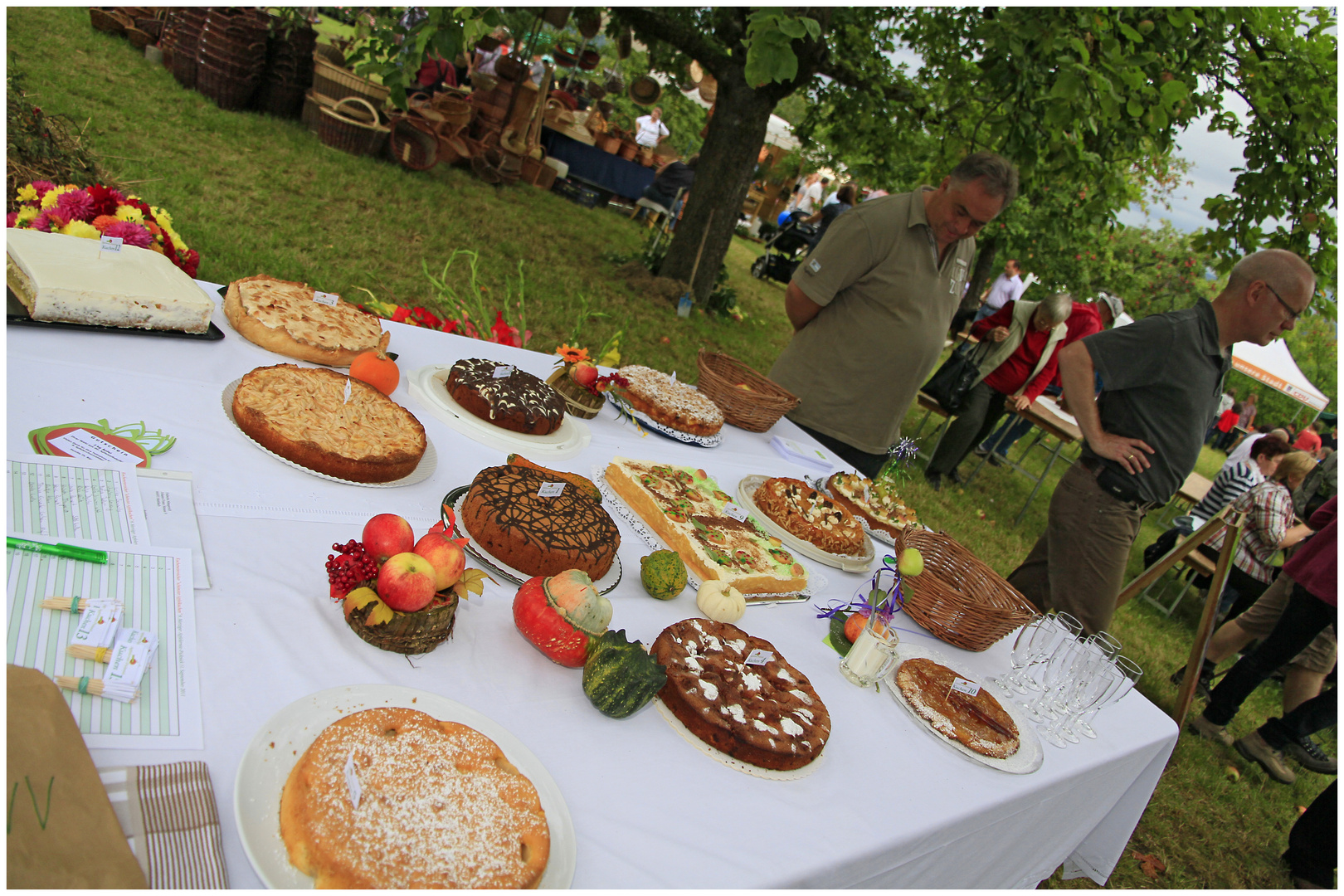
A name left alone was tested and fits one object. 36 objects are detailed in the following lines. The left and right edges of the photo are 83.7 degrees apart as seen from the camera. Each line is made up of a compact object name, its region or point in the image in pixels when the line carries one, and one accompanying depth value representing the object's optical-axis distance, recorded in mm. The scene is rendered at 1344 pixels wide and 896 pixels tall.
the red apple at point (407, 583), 1315
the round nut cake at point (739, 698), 1450
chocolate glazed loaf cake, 2301
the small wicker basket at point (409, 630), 1346
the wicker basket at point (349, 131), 8078
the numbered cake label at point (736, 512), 2367
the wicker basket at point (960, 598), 2164
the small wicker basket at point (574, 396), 2703
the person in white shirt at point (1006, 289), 10766
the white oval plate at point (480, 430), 2271
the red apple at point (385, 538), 1373
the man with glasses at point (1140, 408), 3047
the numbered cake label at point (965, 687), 1855
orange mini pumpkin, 2164
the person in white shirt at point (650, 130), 13344
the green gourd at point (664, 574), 1845
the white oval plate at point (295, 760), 958
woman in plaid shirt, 5188
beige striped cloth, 912
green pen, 1222
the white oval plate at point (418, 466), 1798
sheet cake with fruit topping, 2035
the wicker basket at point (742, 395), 3254
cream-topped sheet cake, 1916
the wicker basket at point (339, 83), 8367
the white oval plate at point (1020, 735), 1735
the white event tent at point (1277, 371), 11375
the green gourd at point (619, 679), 1410
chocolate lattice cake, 1678
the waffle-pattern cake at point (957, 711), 1765
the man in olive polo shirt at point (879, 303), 3352
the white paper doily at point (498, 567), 1661
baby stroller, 12438
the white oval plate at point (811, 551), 2430
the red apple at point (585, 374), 2662
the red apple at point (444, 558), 1370
